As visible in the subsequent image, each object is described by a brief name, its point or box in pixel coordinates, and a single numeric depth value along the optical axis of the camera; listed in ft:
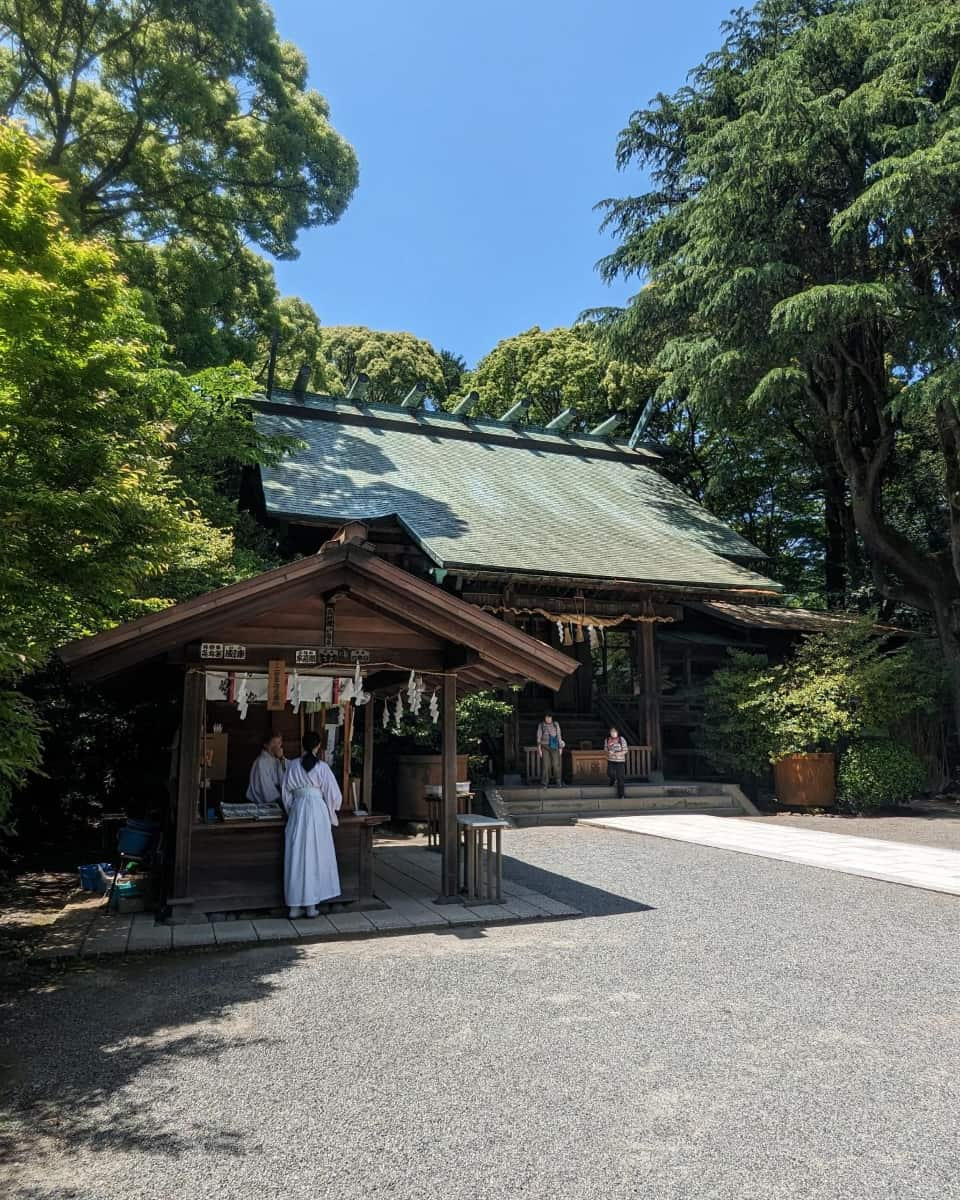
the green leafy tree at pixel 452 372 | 119.55
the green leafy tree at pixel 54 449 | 17.02
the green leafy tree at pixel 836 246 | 49.47
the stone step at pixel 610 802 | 45.60
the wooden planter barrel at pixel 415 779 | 41.47
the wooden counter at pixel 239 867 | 23.62
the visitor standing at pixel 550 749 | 48.88
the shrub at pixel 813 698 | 48.47
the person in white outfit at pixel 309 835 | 23.67
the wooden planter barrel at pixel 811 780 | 49.73
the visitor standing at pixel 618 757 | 49.06
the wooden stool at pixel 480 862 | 25.89
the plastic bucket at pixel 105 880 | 26.71
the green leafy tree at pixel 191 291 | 57.57
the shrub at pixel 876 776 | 48.70
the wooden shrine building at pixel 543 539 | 49.52
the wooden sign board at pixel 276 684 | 24.54
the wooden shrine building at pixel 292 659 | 22.66
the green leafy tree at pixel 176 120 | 53.42
